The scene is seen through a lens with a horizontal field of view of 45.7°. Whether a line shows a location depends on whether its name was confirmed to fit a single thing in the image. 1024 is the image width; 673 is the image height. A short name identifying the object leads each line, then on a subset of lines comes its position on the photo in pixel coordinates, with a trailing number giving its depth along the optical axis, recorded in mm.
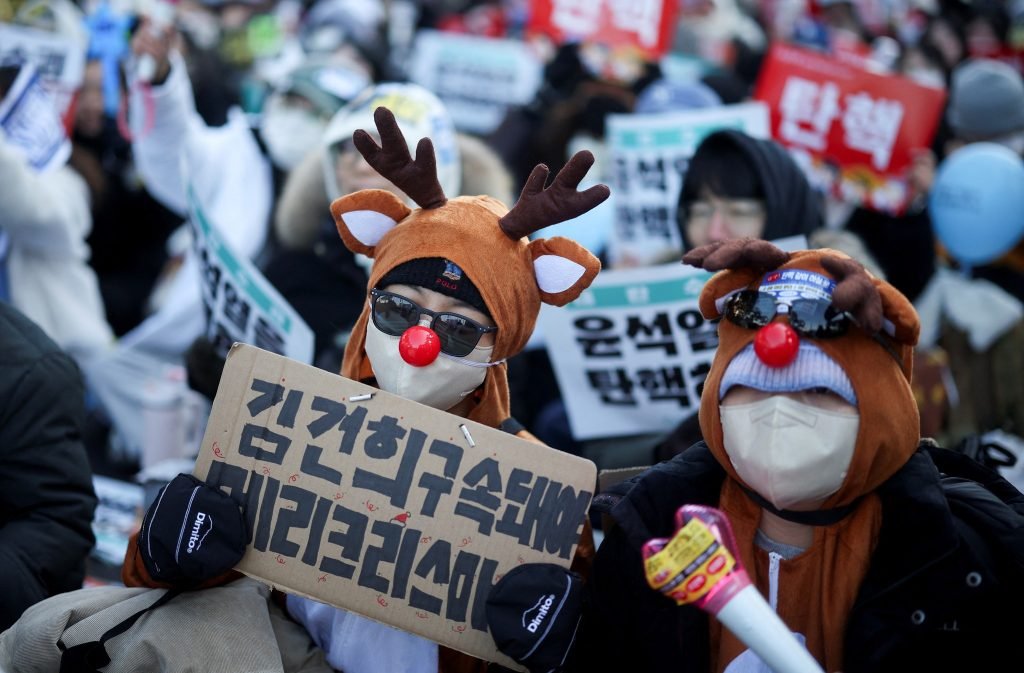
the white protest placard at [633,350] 3738
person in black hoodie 3842
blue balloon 4695
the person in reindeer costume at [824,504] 2248
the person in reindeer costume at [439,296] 2604
